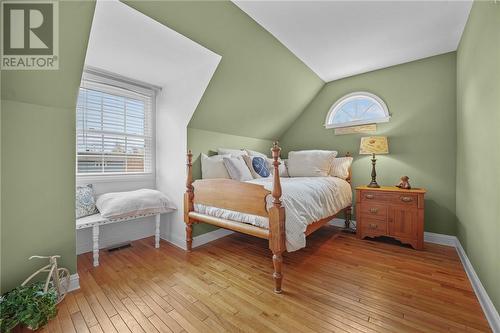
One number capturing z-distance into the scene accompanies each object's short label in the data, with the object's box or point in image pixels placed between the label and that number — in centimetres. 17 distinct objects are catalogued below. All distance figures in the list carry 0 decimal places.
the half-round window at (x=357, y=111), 311
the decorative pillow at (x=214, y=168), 256
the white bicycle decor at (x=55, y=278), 145
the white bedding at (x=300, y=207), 171
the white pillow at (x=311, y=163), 310
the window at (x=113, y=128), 240
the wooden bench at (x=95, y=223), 199
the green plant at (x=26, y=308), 125
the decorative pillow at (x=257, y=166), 283
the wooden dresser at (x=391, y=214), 242
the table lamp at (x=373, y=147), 276
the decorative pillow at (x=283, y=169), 338
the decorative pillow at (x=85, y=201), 217
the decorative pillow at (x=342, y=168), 315
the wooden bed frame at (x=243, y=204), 167
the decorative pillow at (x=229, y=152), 287
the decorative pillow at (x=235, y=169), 247
